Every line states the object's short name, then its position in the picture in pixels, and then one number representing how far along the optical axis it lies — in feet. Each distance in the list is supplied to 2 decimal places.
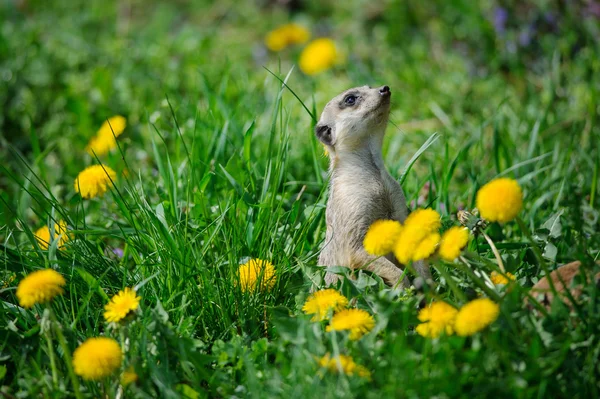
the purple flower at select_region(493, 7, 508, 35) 40.16
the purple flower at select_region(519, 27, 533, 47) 39.63
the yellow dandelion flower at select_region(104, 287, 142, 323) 17.22
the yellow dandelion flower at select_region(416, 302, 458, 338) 16.20
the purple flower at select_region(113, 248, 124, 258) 25.01
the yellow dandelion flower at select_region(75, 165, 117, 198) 23.25
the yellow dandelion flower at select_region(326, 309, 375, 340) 16.84
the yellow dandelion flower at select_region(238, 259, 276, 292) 20.36
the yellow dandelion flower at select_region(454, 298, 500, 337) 15.35
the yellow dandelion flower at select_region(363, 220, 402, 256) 17.06
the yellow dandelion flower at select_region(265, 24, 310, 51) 45.44
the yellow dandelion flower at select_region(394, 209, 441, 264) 16.57
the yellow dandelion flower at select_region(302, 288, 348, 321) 18.11
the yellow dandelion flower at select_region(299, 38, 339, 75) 41.55
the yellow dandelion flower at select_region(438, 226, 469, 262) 16.47
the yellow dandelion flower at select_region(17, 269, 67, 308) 17.10
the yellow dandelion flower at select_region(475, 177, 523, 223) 16.07
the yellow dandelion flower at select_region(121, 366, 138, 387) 16.87
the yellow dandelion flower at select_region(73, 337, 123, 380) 15.89
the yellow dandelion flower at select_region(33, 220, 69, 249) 21.88
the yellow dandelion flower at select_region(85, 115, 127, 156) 27.96
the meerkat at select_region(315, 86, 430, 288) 21.34
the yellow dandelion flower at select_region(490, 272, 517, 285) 18.82
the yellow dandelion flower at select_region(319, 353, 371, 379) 15.72
